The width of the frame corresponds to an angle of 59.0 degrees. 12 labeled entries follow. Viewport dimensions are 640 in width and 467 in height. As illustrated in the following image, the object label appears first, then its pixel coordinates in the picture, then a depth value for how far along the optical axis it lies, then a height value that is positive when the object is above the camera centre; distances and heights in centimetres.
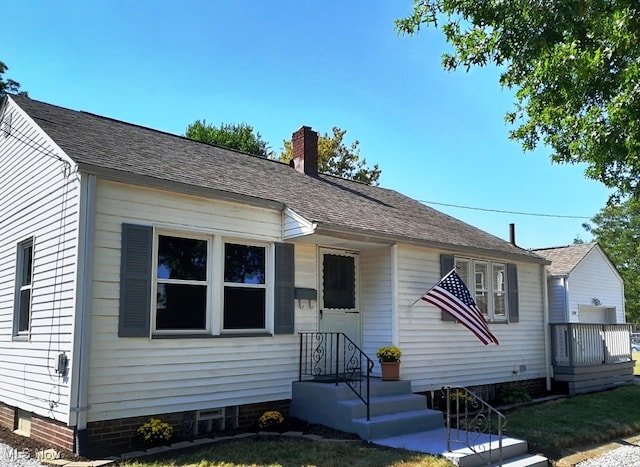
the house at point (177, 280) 723 +50
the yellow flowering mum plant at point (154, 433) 727 -154
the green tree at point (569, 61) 696 +337
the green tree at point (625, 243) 4188 +531
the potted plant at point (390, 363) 969 -87
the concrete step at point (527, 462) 733 -196
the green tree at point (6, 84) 2309 +942
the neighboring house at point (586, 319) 1392 -28
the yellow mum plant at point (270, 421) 845 -162
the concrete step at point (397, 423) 789 -161
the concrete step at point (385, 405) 820 -140
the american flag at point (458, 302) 987 +17
